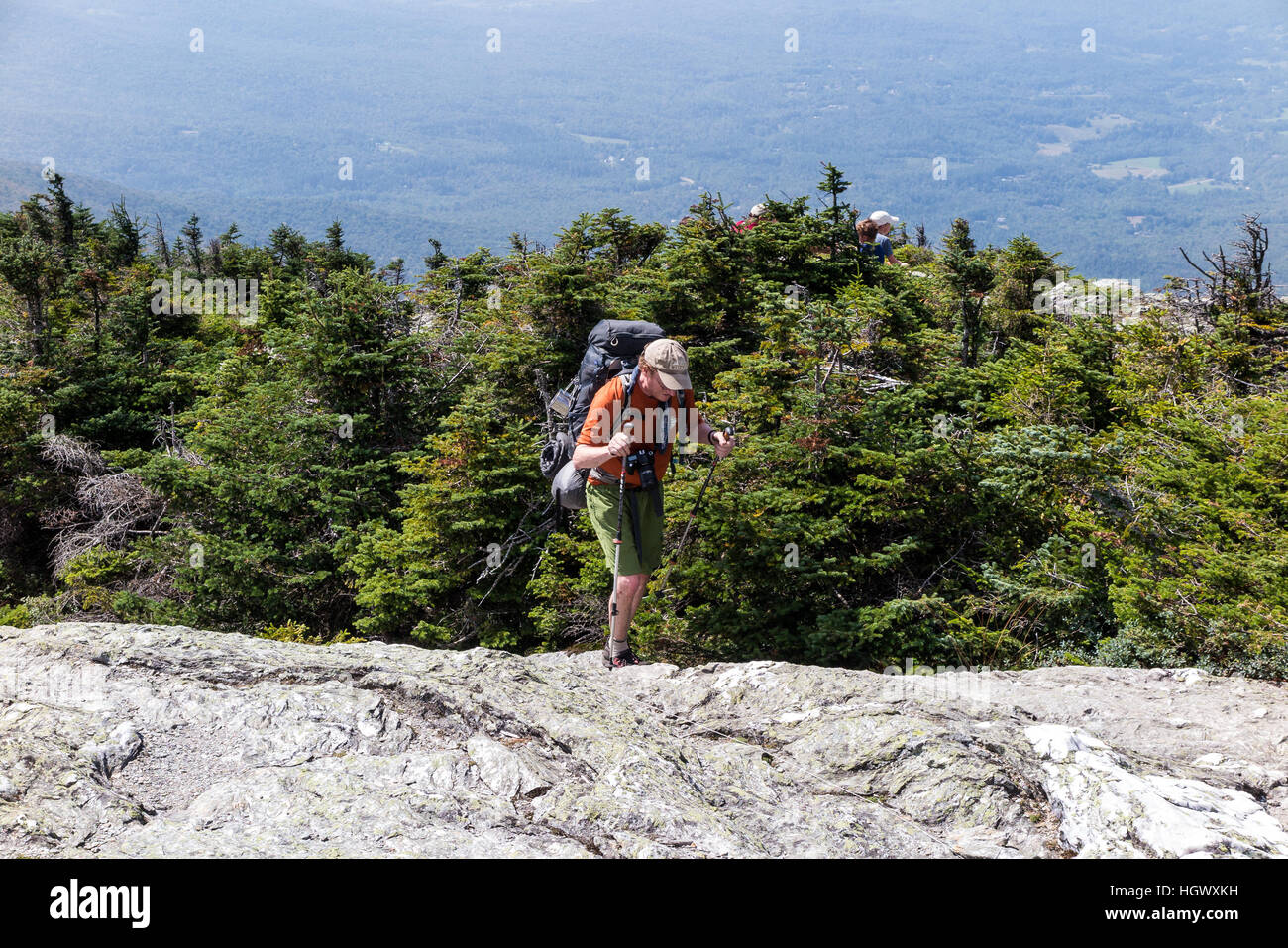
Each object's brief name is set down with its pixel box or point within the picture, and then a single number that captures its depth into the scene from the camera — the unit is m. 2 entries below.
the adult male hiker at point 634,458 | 6.48
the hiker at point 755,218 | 13.71
